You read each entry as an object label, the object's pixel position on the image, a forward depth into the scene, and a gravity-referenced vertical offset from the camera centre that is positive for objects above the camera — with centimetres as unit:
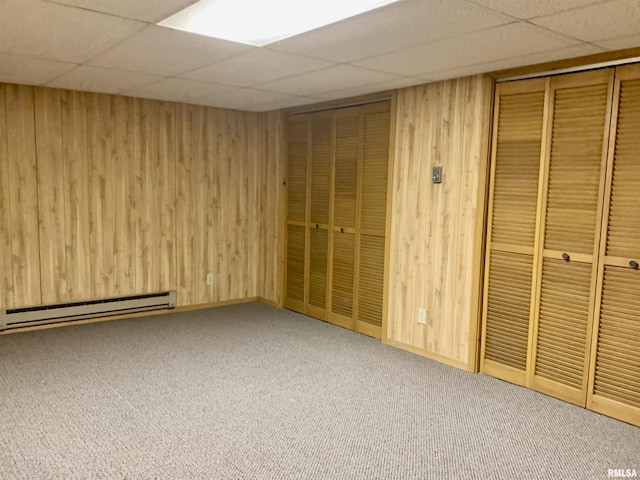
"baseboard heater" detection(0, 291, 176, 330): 452 -125
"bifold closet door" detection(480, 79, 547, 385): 343 -25
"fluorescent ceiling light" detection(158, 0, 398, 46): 243 +86
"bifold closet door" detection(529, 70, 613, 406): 311 -25
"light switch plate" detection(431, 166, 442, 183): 394 +11
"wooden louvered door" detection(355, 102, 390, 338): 447 -29
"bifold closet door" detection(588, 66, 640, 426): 295 -46
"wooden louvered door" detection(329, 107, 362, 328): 475 -26
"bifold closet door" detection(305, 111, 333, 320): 504 -25
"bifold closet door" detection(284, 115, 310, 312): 532 -26
